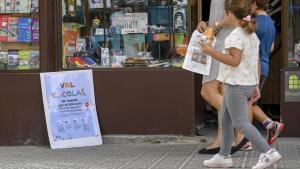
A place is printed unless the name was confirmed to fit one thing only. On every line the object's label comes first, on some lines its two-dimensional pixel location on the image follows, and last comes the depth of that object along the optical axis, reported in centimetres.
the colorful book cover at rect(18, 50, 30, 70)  771
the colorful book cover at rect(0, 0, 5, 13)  775
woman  659
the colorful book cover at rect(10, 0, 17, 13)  774
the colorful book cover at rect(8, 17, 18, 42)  774
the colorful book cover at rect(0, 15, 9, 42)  775
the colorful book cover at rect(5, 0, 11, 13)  775
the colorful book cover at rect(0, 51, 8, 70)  777
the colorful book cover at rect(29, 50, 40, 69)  769
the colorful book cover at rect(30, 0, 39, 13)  767
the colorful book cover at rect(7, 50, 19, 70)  775
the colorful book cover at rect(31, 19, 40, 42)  768
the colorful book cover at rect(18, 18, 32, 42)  771
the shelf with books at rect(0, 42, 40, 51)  772
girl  560
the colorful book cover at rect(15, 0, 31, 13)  770
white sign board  748
